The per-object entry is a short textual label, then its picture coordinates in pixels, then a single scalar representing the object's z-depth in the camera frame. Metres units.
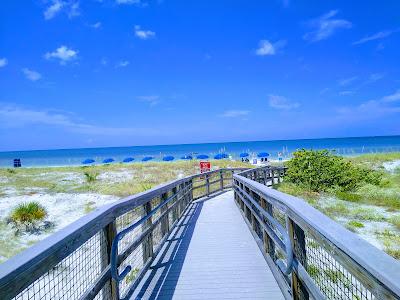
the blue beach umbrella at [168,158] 57.81
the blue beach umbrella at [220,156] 53.38
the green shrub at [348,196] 14.24
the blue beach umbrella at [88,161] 59.62
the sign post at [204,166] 17.25
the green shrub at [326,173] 17.00
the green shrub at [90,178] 24.55
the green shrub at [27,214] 11.95
